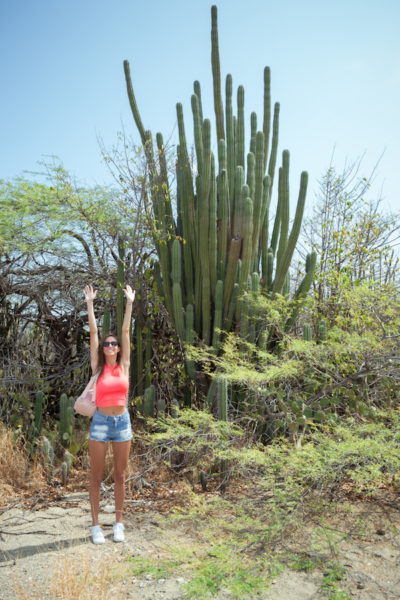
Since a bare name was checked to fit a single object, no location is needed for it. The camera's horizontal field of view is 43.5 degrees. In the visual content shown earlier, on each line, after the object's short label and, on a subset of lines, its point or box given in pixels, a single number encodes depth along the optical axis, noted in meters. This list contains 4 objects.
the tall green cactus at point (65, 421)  5.30
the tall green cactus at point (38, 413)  5.72
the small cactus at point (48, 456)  4.82
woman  3.49
